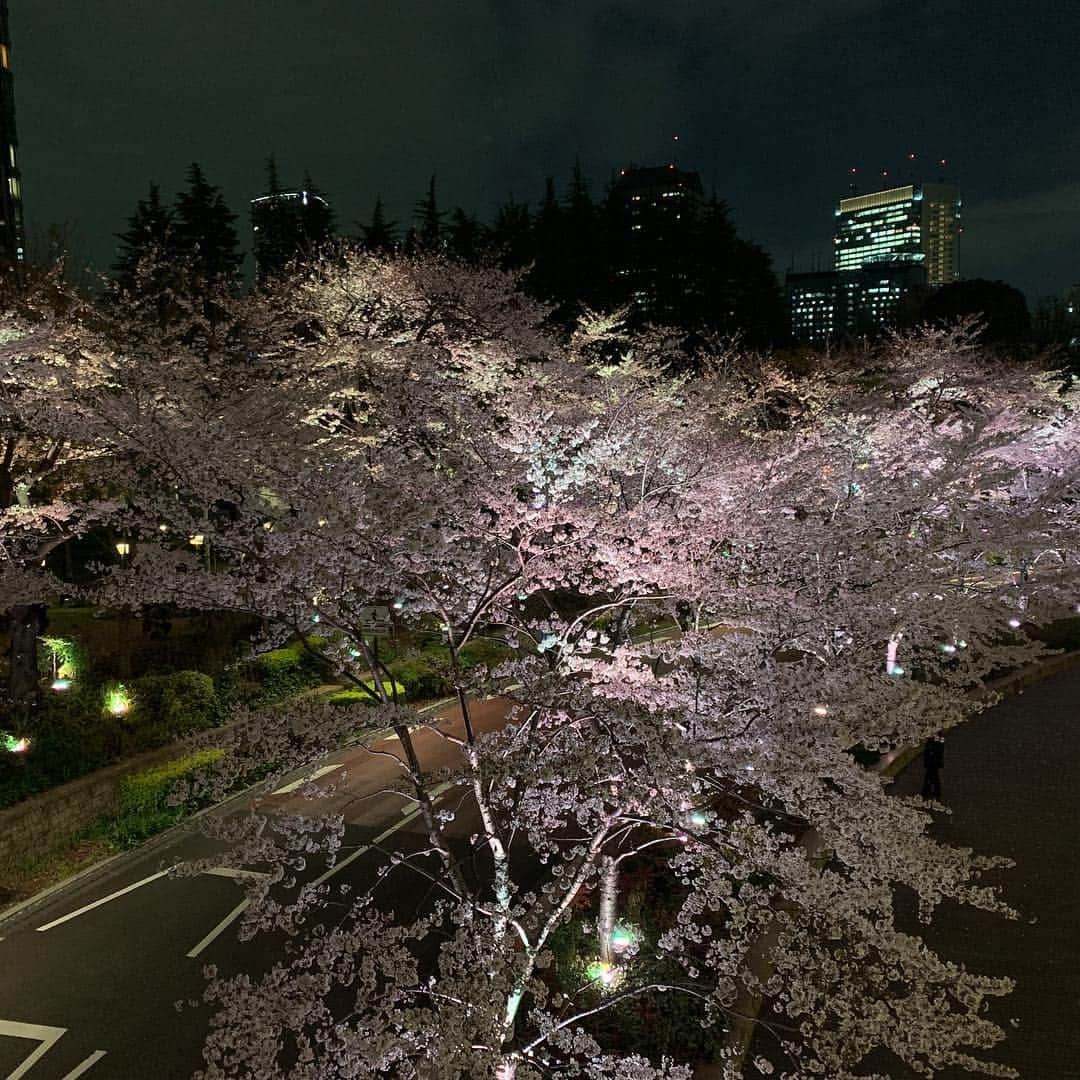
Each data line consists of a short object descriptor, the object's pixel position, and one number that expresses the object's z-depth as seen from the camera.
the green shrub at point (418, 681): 17.12
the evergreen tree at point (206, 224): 30.38
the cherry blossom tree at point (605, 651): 4.98
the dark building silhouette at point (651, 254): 31.88
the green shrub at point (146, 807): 11.41
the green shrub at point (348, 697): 15.01
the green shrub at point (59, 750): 11.05
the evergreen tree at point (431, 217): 33.12
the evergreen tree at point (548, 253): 30.48
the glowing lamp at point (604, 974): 6.55
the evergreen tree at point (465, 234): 31.27
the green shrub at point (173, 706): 13.28
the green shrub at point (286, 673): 15.65
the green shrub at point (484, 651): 19.21
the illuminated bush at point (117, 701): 13.15
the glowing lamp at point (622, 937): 7.70
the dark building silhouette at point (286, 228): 32.97
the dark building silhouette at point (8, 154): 57.81
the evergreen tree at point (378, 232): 31.83
